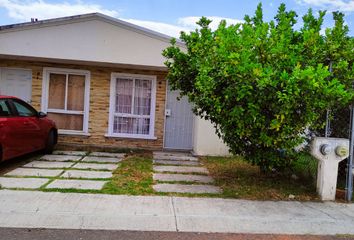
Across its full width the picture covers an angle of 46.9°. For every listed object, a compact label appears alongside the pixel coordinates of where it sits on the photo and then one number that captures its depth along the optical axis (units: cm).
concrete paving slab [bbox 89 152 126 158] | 1152
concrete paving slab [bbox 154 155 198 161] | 1151
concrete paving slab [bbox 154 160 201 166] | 1071
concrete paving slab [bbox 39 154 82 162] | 1042
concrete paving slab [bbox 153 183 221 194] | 760
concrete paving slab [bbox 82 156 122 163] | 1055
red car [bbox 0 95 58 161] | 869
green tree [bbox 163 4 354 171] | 675
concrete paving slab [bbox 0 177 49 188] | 739
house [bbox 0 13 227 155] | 1300
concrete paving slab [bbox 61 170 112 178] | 847
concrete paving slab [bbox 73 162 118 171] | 952
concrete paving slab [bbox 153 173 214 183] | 857
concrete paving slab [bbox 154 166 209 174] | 965
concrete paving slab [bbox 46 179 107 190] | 745
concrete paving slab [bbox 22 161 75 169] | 940
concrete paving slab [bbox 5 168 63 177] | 837
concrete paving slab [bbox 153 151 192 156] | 1231
